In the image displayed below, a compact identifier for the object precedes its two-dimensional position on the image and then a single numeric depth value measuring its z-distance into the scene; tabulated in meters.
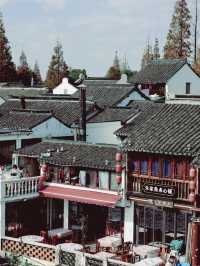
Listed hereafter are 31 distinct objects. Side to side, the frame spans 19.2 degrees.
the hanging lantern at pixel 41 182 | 27.45
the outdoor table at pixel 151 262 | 21.00
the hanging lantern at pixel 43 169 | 27.42
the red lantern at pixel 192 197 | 21.94
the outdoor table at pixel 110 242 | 24.22
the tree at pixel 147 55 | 103.83
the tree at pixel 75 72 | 115.91
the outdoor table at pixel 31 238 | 24.84
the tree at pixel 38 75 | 111.10
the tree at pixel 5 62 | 86.62
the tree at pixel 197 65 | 65.57
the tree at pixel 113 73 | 101.71
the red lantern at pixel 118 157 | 24.17
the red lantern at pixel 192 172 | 21.64
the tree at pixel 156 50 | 105.84
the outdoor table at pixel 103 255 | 21.99
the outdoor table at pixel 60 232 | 26.14
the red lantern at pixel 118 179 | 24.41
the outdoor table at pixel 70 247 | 23.23
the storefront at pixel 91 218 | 27.00
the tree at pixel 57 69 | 89.00
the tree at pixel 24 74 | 98.69
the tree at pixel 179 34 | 74.62
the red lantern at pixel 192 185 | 21.81
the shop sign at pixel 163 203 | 23.06
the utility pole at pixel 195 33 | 76.15
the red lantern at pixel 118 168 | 24.25
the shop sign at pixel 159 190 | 22.96
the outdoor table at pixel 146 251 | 22.81
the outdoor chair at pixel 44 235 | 25.28
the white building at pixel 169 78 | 57.72
